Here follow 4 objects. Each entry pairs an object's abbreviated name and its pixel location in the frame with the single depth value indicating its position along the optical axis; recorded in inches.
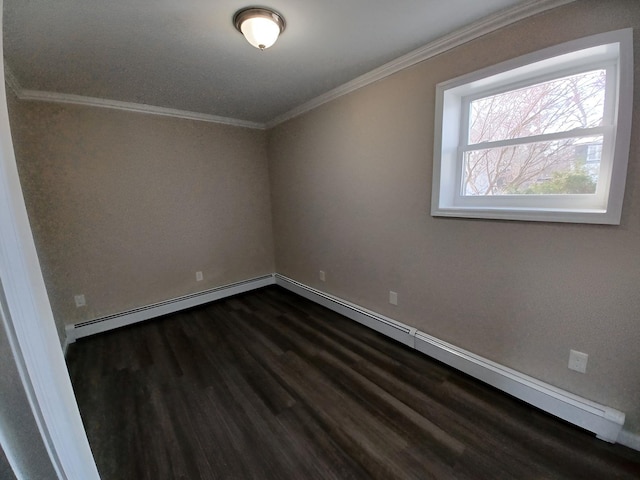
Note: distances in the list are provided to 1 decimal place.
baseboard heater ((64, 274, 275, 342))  100.9
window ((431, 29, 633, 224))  50.3
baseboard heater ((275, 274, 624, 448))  54.1
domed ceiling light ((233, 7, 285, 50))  55.2
